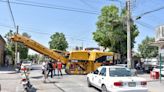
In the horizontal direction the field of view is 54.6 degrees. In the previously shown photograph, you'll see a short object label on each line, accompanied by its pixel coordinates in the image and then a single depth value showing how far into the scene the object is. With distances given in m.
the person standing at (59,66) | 14.10
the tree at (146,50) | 46.84
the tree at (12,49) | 37.83
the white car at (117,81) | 6.96
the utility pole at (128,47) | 11.86
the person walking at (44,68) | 11.02
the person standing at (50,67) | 12.31
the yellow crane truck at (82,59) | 15.20
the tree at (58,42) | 40.91
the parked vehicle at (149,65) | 19.62
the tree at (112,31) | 20.53
